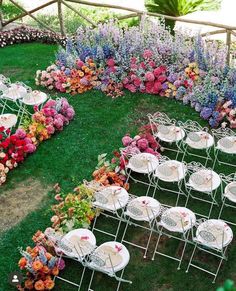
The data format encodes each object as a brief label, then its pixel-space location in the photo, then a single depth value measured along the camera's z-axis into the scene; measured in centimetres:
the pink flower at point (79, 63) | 1281
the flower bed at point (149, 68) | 1158
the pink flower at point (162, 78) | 1231
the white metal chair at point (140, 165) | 961
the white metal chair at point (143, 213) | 838
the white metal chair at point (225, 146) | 999
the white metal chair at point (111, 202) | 865
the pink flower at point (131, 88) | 1248
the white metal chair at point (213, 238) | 782
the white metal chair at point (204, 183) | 902
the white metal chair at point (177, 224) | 812
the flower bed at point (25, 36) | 1538
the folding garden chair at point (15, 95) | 1158
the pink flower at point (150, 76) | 1227
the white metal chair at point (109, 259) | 760
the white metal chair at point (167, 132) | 1032
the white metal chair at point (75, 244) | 783
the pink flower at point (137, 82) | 1245
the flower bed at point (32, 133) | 1038
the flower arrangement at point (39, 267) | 789
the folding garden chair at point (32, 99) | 1146
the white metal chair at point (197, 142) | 1002
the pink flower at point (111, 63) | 1265
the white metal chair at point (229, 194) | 882
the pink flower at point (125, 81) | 1252
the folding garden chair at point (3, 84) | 1173
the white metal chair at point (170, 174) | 930
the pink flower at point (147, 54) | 1245
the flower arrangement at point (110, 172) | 963
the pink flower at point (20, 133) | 1076
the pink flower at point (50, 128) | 1115
